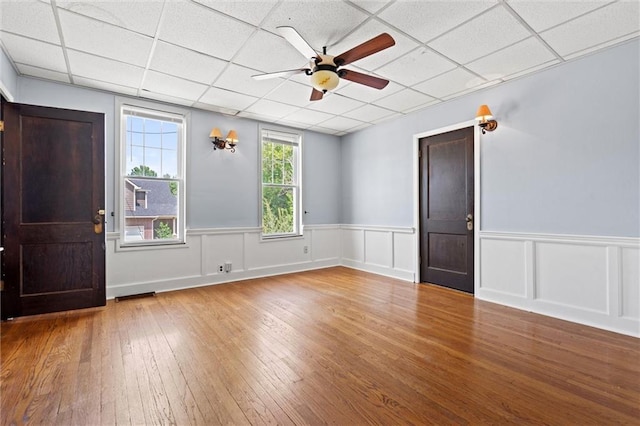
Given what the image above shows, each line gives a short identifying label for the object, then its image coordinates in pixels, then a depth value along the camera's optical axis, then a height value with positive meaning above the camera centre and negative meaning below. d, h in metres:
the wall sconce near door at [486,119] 3.69 +1.15
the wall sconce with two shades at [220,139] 4.67 +1.17
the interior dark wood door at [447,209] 4.18 +0.06
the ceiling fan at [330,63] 2.28 +1.28
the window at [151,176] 4.16 +0.55
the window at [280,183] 5.41 +0.57
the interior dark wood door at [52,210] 3.21 +0.06
